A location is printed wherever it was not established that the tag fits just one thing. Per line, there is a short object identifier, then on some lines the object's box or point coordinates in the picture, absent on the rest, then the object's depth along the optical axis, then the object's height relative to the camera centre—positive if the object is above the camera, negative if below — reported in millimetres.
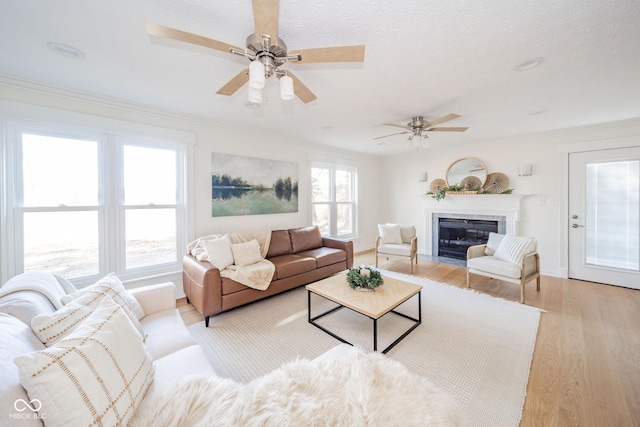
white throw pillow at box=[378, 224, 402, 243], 4562 -476
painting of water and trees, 3484 +420
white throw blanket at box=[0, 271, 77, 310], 1239 -407
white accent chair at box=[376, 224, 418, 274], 4316 -573
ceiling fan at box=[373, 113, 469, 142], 3017 +1082
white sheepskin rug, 819 -738
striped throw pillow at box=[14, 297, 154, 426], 715 -570
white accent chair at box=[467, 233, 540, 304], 2999 -723
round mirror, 4586 +740
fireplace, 4486 -434
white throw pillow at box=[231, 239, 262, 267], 2869 -532
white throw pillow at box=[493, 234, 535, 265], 3096 -542
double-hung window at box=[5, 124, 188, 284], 2318 +104
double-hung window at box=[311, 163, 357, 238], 4930 +255
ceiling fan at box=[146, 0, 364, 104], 1142 +928
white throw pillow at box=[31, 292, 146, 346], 1037 -503
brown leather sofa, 2438 -767
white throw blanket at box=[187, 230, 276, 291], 2613 -684
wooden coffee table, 2010 -828
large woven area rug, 1638 -1220
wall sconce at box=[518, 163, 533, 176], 4082 +702
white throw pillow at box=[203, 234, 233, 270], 2625 -484
